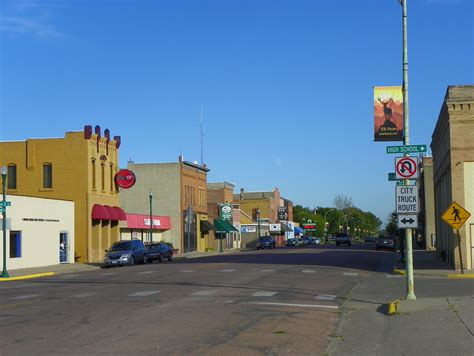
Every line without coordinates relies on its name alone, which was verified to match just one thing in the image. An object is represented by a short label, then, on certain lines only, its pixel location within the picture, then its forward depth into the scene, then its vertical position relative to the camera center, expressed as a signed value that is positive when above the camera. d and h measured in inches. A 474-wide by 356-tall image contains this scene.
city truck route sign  650.2 +21.7
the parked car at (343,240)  3941.7 -106.7
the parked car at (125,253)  1610.5 -68.8
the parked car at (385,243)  2711.6 -91.2
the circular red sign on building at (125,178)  2085.4 +150.3
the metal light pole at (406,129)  657.6 +94.7
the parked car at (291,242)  4061.5 -117.5
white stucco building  1562.5 -12.6
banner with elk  705.6 +117.1
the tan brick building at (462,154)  1182.9 +120.8
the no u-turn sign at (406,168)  649.0 +52.7
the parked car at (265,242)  3253.0 -94.8
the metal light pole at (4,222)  1295.5 +11.7
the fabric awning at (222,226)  3214.8 -9.1
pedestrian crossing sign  1044.5 +8.2
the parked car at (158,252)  1786.4 -73.3
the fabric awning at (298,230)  5790.8 -63.7
